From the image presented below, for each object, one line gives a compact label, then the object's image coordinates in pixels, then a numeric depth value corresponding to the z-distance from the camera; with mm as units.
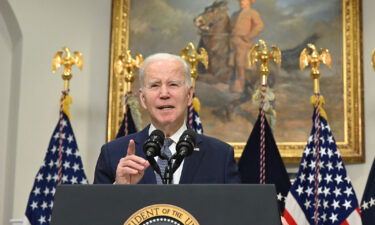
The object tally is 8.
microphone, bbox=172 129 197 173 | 4391
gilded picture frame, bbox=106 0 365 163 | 12486
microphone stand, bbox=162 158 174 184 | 4295
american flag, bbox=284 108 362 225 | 10989
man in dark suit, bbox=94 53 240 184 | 5724
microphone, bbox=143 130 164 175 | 4367
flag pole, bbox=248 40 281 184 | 11775
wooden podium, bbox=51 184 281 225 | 3602
